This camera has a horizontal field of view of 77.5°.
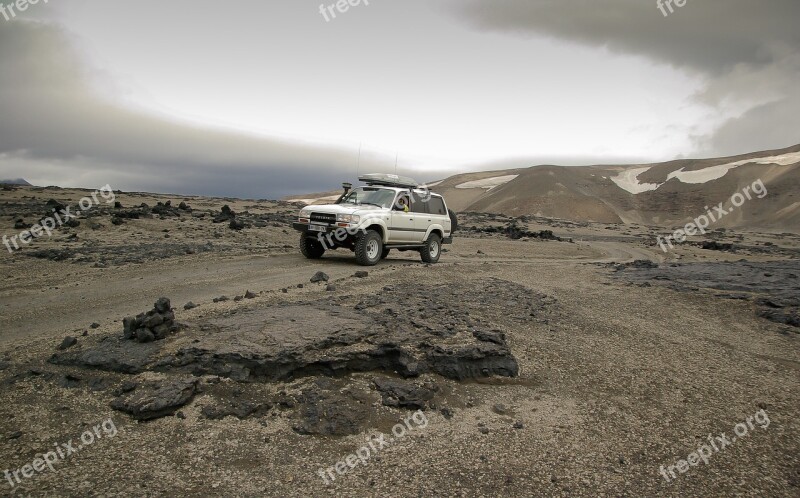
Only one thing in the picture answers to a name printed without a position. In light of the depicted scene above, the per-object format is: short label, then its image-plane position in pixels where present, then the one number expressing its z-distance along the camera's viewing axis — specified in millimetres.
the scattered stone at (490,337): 6660
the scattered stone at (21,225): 17339
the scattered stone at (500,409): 5203
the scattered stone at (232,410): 4582
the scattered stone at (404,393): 5078
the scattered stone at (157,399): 4516
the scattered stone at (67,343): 5713
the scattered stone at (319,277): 10287
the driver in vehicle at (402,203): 14524
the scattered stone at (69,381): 4922
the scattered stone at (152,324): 5707
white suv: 13383
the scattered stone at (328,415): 4562
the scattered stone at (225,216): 22875
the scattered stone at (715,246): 30438
